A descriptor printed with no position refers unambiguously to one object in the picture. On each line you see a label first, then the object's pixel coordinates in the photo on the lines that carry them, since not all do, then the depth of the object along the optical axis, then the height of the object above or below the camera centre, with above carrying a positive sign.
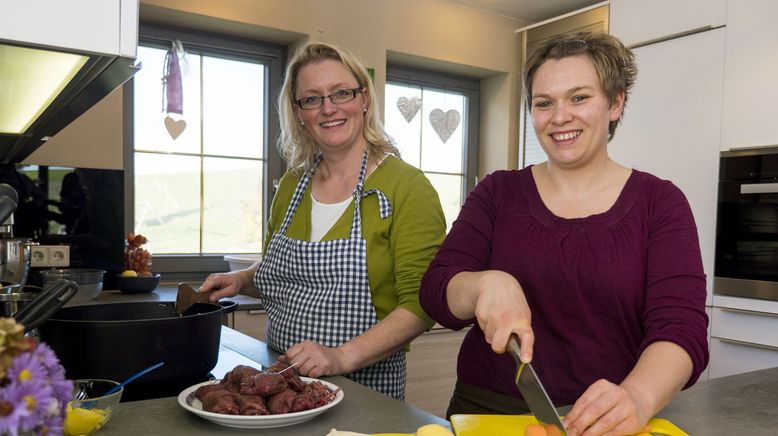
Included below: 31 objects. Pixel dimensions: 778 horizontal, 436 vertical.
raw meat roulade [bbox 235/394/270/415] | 0.87 -0.28
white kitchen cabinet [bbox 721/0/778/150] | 2.60 +0.56
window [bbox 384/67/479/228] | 3.78 +0.46
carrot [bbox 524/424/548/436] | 0.76 -0.27
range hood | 0.56 +0.15
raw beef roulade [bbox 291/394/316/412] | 0.88 -0.28
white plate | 0.84 -0.29
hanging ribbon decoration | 2.99 +0.51
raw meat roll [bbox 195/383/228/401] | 0.92 -0.28
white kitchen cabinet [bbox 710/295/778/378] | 2.55 -0.51
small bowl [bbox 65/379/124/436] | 0.78 -0.27
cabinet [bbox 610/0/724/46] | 2.81 +0.88
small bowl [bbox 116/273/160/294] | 2.39 -0.34
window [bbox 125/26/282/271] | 3.05 +0.23
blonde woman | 1.33 -0.09
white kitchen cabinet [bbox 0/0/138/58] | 0.55 +0.15
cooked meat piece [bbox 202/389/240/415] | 0.86 -0.28
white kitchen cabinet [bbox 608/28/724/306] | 2.79 +0.41
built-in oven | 2.60 -0.06
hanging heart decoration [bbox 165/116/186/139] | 3.04 +0.33
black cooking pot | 0.93 -0.23
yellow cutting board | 0.85 -0.30
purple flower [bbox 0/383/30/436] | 0.34 -0.12
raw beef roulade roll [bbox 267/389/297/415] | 0.88 -0.28
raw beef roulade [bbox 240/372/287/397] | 0.90 -0.27
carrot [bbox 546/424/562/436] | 0.77 -0.27
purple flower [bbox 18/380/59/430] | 0.35 -0.11
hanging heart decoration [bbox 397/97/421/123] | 3.72 +0.55
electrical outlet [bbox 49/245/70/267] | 2.22 -0.22
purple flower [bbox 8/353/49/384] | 0.35 -0.10
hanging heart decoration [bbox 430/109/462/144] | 3.90 +0.49
